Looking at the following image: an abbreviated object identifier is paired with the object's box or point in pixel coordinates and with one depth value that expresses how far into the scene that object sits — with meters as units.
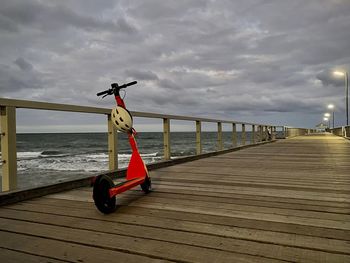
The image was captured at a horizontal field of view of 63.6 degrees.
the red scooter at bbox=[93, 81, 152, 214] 2.23
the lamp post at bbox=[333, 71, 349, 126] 21.79
